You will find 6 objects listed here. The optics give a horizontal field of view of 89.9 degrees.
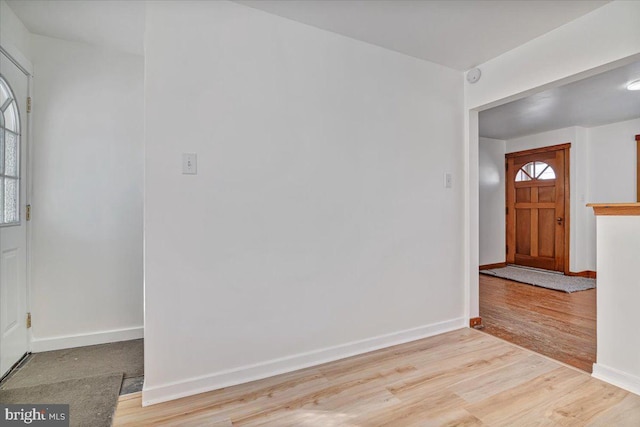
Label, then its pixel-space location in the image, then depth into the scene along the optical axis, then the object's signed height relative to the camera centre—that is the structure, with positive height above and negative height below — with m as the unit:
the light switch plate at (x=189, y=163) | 1.84 +0.28
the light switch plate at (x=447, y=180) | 2.79 +0.28
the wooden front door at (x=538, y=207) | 5.20 +0.08
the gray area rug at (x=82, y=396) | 1.63 -1.04
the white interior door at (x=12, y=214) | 1.98 -0.02
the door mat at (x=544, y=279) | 4.37 -1.01
